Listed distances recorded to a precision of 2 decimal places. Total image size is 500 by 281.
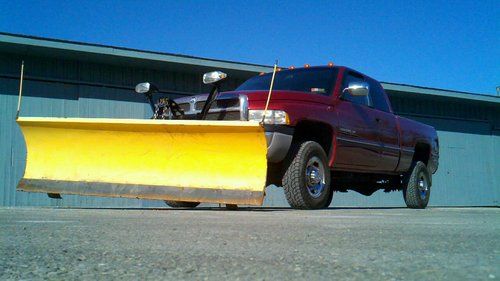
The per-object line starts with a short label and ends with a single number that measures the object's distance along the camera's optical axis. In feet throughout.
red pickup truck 18.94
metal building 41.09
